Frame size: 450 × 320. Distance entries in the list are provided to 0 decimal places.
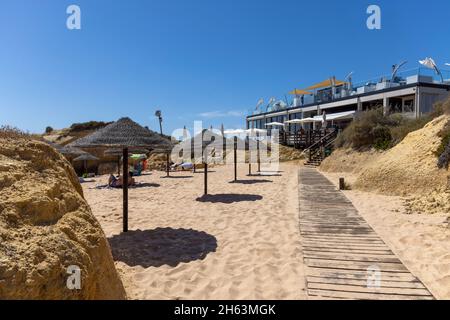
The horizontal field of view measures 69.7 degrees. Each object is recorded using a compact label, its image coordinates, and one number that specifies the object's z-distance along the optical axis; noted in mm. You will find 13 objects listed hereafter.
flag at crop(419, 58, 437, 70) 25844
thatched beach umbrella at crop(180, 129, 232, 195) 17481
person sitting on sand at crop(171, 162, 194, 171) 23281
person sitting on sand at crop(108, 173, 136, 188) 15055
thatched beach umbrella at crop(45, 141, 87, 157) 15952
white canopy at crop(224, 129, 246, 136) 26714
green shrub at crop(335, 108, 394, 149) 18156
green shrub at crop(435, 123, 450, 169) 9461
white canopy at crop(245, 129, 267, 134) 28109
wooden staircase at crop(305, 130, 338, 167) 23033
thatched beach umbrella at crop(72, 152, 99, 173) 21003
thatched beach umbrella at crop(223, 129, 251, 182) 26414
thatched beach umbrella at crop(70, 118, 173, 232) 6777
